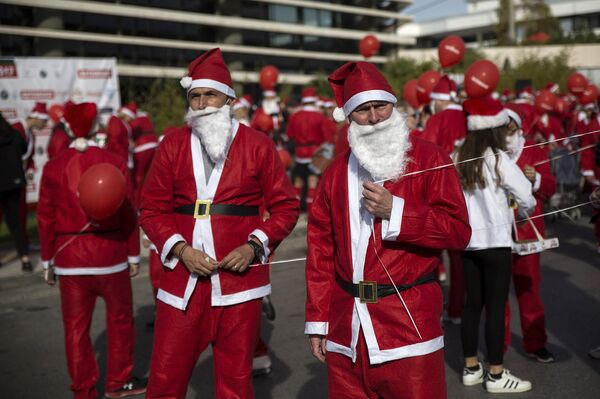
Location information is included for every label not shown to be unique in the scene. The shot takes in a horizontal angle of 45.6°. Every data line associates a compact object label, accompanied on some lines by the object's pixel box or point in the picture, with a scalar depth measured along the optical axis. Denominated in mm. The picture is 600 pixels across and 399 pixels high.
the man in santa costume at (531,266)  5582
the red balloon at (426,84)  9547
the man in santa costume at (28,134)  10445
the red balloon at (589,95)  12234
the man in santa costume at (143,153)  11156
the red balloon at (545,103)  13664
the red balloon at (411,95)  10781
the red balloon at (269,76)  14195
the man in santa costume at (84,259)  5141
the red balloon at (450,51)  9398
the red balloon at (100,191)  4859
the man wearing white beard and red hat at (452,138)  6727
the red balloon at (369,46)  12416
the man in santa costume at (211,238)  3771
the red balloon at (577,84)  13087
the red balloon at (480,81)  6484
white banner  14234
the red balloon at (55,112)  13391
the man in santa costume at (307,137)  13848
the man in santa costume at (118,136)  12051
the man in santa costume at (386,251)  3014
